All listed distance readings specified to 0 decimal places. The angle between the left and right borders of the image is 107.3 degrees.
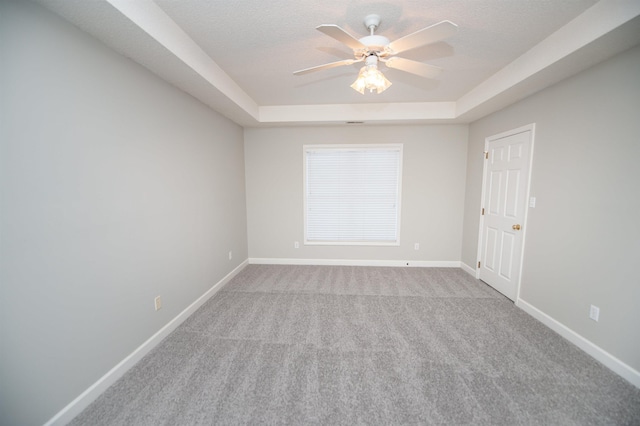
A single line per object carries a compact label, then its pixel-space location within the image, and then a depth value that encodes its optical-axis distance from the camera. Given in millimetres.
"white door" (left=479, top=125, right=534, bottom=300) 2758
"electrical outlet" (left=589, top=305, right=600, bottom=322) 1940
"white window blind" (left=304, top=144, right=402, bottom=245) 4027
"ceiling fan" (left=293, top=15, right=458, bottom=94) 1400
